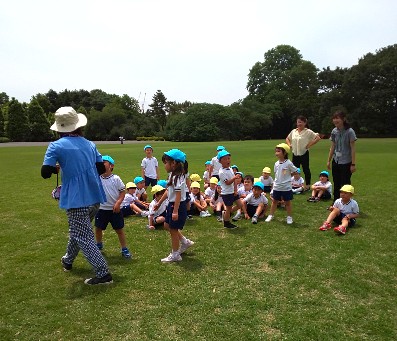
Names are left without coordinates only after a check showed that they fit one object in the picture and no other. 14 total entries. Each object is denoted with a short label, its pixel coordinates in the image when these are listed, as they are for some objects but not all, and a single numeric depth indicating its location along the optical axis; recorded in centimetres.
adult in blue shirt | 468
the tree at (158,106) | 10175
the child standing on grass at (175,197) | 570
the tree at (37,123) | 6550
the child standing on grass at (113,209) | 591
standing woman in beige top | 1055
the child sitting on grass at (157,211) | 776
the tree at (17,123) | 6222
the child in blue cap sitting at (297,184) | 1155
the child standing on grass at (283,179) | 803
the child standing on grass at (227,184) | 750
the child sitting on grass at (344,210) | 745
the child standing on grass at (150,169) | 1105
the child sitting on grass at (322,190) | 1043
